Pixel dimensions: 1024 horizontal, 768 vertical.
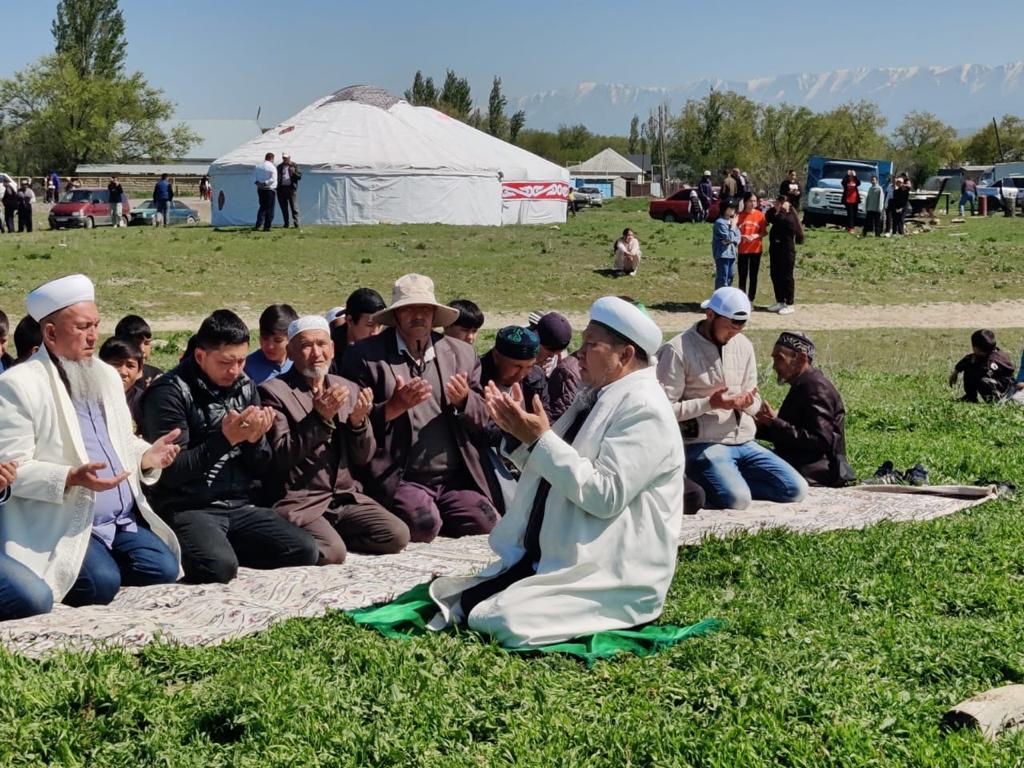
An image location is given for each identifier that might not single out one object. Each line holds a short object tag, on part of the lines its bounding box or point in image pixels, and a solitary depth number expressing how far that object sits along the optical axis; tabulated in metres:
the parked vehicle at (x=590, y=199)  57.71
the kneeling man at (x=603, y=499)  5.04
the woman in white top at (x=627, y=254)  24.86
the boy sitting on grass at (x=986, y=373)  12.66
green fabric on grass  5.10
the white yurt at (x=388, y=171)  34.72
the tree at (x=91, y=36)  87.50
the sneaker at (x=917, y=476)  9.04
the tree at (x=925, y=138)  102.81
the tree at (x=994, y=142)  96.19
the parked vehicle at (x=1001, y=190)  43.69
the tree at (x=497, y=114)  112.94
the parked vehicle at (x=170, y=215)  40.12
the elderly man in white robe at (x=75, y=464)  5.64
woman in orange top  21.70
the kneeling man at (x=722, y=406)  8.27
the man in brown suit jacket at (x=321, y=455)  6.71
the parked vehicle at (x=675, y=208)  41.53
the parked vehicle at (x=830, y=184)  35.97
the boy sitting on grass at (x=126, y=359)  7.54
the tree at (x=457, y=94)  108.31
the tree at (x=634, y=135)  159.62
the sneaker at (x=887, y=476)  9.09
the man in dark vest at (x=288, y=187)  30.50
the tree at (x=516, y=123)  116.90
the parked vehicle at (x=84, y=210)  38.56
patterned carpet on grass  5.26
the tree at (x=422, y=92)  107.50
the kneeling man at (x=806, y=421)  8.78
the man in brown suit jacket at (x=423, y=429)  7.41
